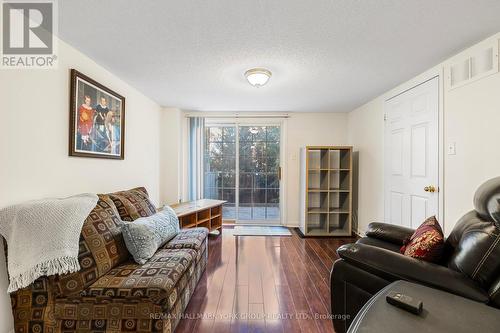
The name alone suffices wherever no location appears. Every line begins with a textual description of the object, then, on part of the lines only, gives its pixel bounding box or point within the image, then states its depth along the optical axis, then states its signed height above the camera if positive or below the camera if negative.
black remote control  0.94 -0.57
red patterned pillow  1.47 -0.51
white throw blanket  1.43 -0.49
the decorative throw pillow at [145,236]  1.89 -0.61
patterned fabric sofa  1.49 -0.86
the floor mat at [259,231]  4.11 -1.19
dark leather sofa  1.18 -0.57
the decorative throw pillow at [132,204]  2.24 -0.40
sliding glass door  4.69 -0.07
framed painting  2.07 +0.47
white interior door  2.52 +0.15
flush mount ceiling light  2.48 +1.00
